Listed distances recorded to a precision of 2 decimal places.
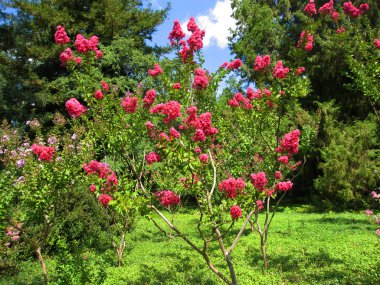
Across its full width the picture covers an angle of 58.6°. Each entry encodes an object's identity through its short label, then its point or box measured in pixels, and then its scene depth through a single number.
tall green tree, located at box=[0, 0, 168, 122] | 14.54
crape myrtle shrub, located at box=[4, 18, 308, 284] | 3.27
